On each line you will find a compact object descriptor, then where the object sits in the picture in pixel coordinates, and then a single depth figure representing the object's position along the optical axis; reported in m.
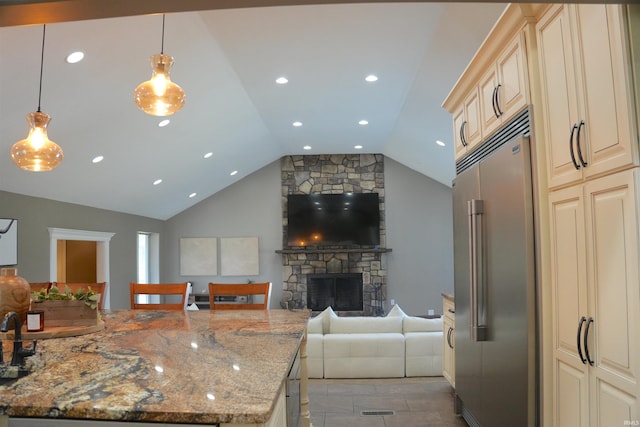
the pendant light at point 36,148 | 2.62
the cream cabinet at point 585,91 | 1.53
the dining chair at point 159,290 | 3.09
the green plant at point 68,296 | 2.29
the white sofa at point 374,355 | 4.75
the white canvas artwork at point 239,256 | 9.84
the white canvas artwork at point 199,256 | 9.93
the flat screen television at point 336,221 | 9.62
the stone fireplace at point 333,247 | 9.66
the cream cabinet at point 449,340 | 3.88
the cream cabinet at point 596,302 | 1.51
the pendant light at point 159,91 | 2.64
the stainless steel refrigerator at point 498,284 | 2.16
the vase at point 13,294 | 2.13
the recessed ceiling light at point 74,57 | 3.57
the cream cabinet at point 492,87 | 2.26
